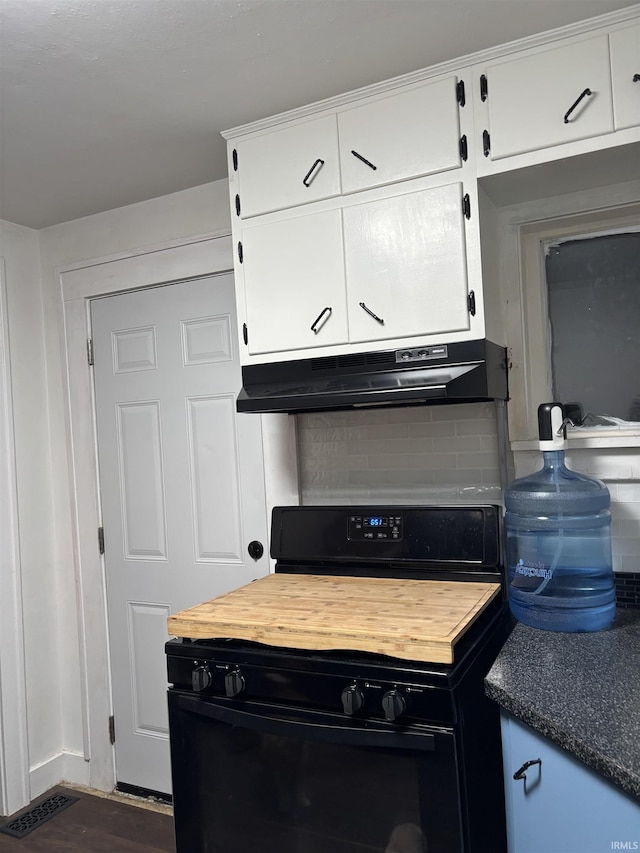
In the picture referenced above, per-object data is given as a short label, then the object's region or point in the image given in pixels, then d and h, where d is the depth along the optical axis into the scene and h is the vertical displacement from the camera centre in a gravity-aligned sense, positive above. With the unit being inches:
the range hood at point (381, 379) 65.6 +4.7
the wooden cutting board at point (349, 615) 55.6 -17.7
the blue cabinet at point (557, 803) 47.0 -29.2
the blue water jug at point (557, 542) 66.2 -13.6
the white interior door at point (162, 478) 97.8 -6.5
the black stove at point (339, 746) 53.4 -27.9
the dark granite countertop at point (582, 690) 44.9 -21.7
